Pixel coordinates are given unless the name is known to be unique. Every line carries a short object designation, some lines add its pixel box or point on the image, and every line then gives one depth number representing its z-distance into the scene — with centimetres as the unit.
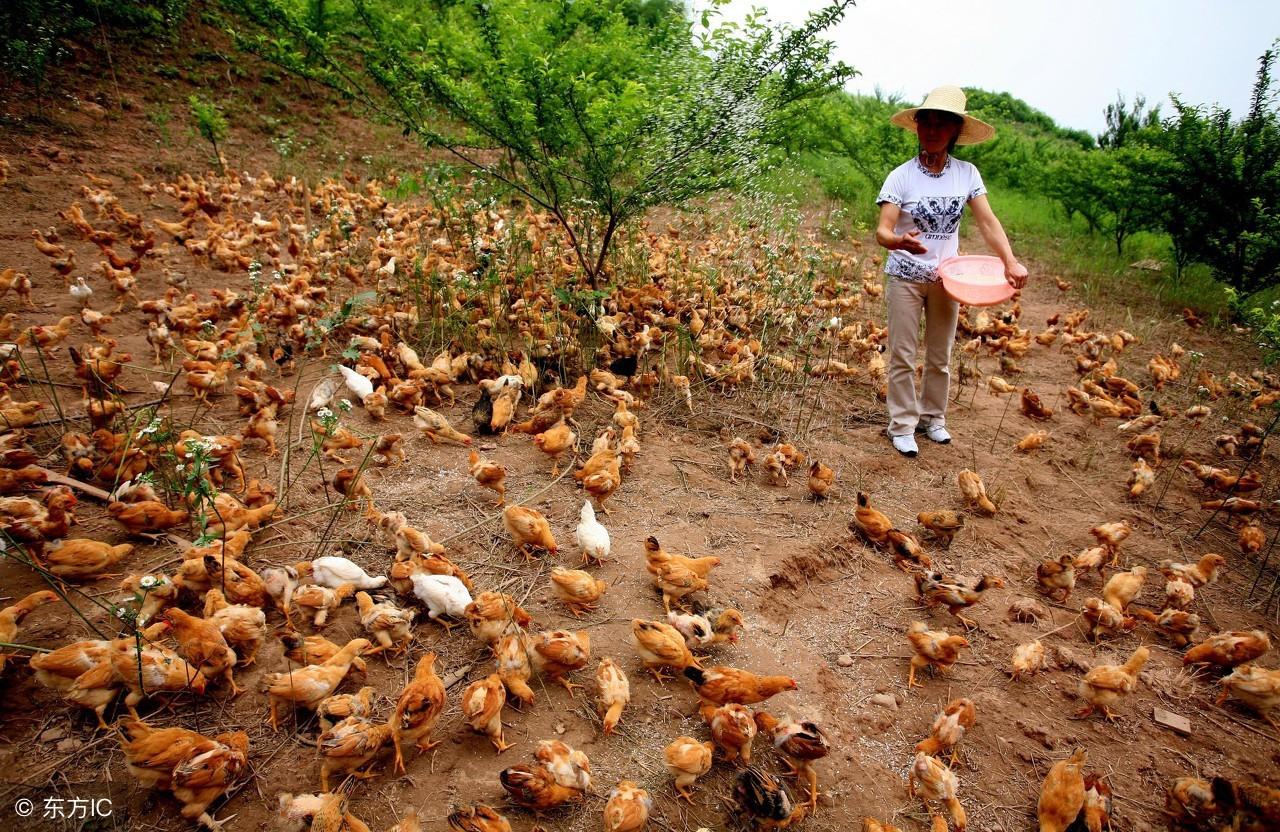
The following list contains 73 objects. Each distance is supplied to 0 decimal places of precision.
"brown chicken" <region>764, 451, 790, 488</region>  396
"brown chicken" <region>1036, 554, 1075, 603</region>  323
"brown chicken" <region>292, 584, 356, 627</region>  251
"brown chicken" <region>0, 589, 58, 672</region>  216
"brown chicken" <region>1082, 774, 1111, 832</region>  207
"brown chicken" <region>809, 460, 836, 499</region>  381
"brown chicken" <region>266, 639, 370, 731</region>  213
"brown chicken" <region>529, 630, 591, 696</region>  235
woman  400
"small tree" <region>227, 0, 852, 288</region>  432
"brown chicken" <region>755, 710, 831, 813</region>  208
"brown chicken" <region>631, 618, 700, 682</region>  243
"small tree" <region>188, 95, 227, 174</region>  776
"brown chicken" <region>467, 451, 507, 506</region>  330
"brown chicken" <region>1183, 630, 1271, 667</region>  276
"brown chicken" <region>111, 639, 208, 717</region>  204
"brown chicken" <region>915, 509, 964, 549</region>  358
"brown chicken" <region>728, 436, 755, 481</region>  397
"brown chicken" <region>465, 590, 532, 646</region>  245
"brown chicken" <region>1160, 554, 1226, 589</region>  337
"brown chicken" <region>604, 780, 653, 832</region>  189
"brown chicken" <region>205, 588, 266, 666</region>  226
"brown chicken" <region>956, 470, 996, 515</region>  390
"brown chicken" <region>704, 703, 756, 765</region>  213
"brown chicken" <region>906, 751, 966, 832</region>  207
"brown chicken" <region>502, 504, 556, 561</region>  301
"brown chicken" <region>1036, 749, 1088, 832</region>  208
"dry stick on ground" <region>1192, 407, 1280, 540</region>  399
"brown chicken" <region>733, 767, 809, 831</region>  194
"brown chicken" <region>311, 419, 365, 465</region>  354
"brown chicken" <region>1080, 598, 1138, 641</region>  301
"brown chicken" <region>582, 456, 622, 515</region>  333
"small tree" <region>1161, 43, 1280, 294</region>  710
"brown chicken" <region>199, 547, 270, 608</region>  245
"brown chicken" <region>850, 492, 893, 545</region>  347
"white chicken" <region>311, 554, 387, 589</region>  265
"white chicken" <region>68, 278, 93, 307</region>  481
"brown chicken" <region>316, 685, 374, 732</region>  207
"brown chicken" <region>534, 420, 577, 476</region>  366
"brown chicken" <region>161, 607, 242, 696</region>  215
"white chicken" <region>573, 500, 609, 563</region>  304
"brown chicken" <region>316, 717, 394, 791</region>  193
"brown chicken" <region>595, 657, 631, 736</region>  226
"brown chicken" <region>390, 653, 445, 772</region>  202
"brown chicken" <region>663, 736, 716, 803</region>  206
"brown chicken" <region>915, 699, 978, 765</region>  231
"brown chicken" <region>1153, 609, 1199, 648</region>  299
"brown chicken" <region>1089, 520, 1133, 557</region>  358
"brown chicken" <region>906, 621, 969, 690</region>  264
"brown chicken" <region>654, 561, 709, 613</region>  282
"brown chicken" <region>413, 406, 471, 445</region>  383
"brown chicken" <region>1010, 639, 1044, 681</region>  272
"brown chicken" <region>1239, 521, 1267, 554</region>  368
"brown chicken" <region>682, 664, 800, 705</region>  227
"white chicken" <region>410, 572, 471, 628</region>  261
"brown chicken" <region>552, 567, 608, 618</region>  274
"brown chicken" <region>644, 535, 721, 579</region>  282
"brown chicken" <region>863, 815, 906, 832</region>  195
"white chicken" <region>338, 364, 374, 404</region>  410
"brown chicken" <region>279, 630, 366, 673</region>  224
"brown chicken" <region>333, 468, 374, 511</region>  312
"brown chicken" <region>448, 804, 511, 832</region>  180
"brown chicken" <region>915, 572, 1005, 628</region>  295
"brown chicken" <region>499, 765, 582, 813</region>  191
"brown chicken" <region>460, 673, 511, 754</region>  209
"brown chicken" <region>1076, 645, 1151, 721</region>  253
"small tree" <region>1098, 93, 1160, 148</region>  1320
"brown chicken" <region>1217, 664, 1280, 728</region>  260
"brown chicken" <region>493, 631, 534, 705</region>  230
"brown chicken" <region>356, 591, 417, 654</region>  244
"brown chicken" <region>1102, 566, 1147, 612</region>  318
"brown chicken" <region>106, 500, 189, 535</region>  273
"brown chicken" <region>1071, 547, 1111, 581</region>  341
